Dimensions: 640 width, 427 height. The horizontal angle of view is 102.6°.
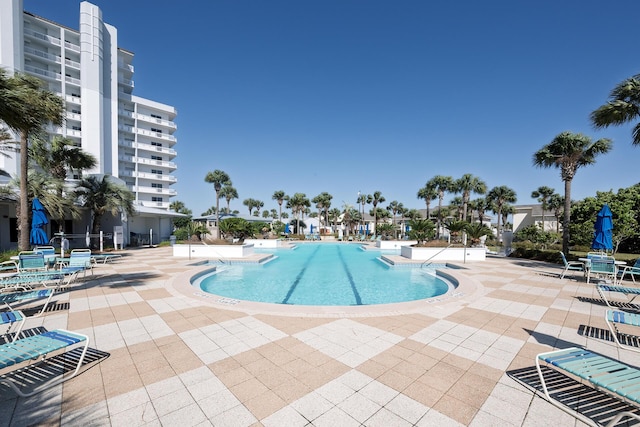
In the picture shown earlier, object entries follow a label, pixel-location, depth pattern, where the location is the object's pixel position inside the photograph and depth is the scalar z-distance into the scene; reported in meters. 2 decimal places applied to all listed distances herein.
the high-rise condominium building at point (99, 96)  28.62
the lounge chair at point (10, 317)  3.58
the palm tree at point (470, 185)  33.69
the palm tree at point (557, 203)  40.56
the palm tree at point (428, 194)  40.28
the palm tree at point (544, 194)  41.56
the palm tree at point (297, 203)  52.28
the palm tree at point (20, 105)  5.54
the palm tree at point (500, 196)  40.60
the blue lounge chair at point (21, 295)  4.70
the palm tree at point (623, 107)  9.82
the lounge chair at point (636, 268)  7.54
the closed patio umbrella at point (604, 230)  9.64
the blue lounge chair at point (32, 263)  7.98
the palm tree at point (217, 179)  41.41
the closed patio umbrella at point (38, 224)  10.93
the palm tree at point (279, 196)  57.88
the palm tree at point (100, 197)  18.83
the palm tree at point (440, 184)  37.41
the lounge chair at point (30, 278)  6.03
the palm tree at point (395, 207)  63.07
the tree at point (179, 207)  72.75
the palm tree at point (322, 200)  55.17
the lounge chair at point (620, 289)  5.58
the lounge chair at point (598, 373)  2.32
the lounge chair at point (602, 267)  8.03
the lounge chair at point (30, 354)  2.78
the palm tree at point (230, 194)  58.54
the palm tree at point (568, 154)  14.09
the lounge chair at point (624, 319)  3.77
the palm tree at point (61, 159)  15.79
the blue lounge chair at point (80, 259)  9.02
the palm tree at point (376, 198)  51.88
